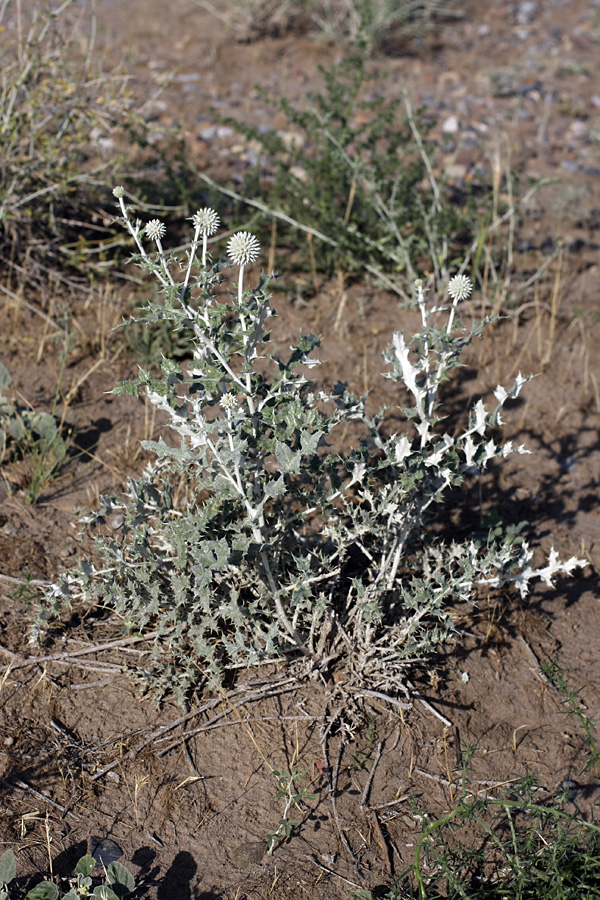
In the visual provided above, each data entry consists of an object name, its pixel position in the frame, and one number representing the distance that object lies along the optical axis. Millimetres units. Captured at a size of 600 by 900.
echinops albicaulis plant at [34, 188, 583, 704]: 2363
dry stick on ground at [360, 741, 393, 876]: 2486
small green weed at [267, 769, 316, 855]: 2445
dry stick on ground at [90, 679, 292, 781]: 2645
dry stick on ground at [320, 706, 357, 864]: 2506
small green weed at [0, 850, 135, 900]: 2246
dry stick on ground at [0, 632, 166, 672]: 2926
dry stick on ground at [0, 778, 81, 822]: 2527
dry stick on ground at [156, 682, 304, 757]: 2730
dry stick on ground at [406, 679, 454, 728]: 2818
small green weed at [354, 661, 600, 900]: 2272
